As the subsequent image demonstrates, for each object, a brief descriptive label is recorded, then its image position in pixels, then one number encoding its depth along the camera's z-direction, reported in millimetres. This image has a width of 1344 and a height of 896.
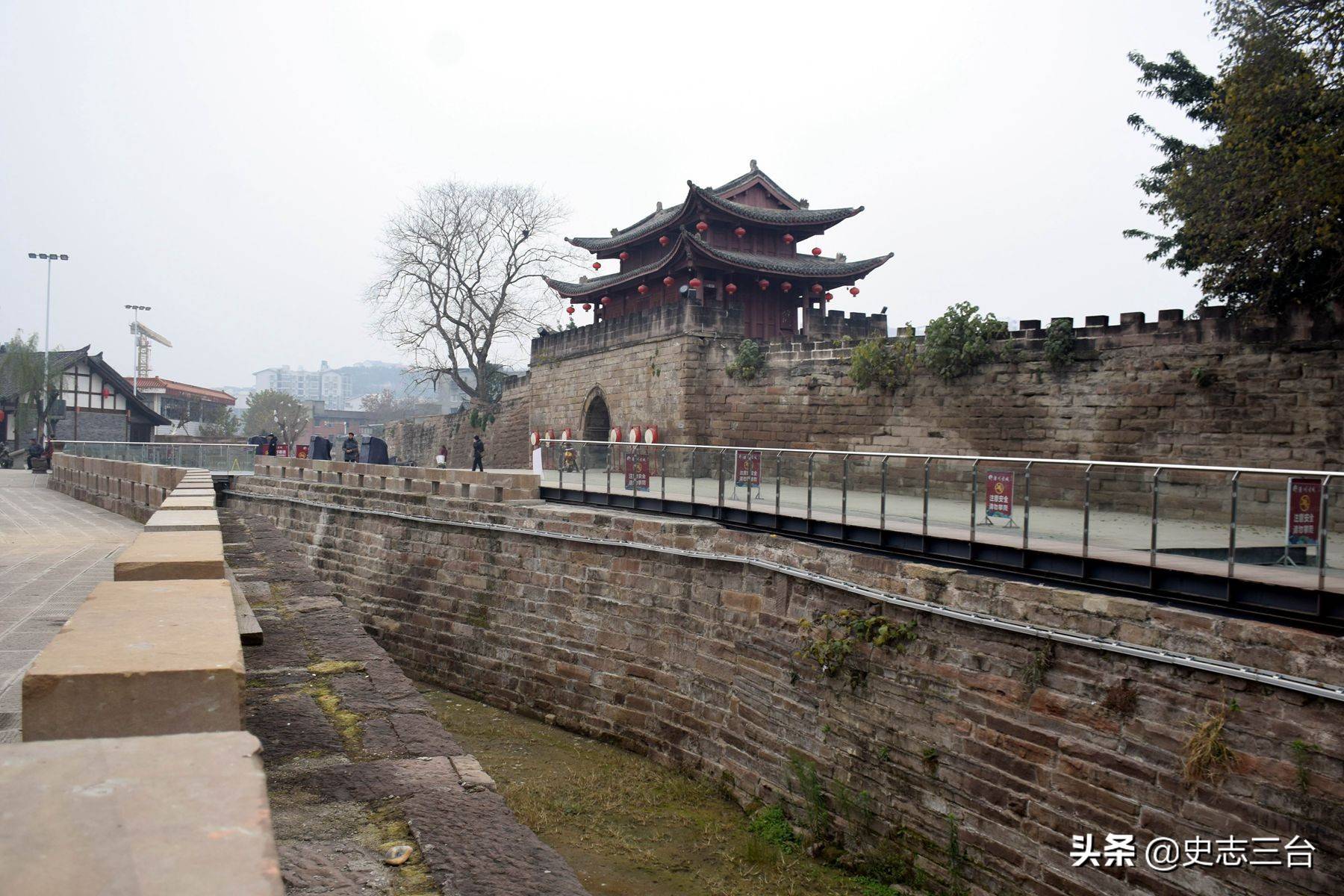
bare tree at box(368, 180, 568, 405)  39125
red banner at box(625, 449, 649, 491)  14859
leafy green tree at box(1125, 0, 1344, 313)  11500
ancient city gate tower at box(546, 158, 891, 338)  25547
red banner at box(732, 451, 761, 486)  12664
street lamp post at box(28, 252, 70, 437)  40844
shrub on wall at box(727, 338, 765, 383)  21891
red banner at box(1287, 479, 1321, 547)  6883
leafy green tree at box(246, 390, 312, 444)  74625
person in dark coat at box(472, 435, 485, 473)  24234
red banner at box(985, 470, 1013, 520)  9211
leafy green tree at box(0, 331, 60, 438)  41531
